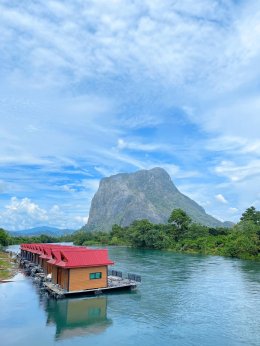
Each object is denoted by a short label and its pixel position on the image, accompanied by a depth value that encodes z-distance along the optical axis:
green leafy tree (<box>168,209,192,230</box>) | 113.38
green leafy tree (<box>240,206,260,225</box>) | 109.75
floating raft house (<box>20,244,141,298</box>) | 37.25
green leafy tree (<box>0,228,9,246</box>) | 107.69
